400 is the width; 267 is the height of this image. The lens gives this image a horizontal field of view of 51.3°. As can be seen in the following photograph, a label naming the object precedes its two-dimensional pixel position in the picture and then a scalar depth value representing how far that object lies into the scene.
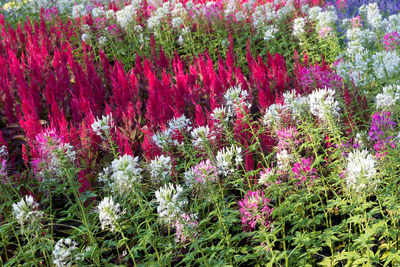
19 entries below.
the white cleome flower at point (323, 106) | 2.77
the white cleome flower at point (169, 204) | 2.12
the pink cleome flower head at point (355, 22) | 5.79
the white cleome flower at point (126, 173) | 2.37
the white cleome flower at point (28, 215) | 2.19
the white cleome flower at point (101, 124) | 3.16
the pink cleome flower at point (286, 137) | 2.98
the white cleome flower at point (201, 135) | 2.76
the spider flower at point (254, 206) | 2.39
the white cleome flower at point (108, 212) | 2.20
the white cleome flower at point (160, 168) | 2.76
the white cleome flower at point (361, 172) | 2.21
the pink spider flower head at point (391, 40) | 4.70
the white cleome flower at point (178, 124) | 3.50
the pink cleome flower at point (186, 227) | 2.25
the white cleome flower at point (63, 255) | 2.07
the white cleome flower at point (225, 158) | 2.54
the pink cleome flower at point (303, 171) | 2.83
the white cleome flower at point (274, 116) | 3.17
